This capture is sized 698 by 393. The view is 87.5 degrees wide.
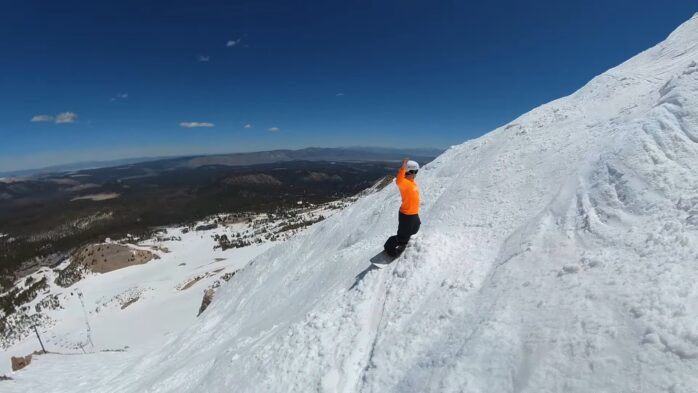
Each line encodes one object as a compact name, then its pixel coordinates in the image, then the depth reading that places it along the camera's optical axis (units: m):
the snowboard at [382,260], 9.31
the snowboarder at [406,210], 9.05
